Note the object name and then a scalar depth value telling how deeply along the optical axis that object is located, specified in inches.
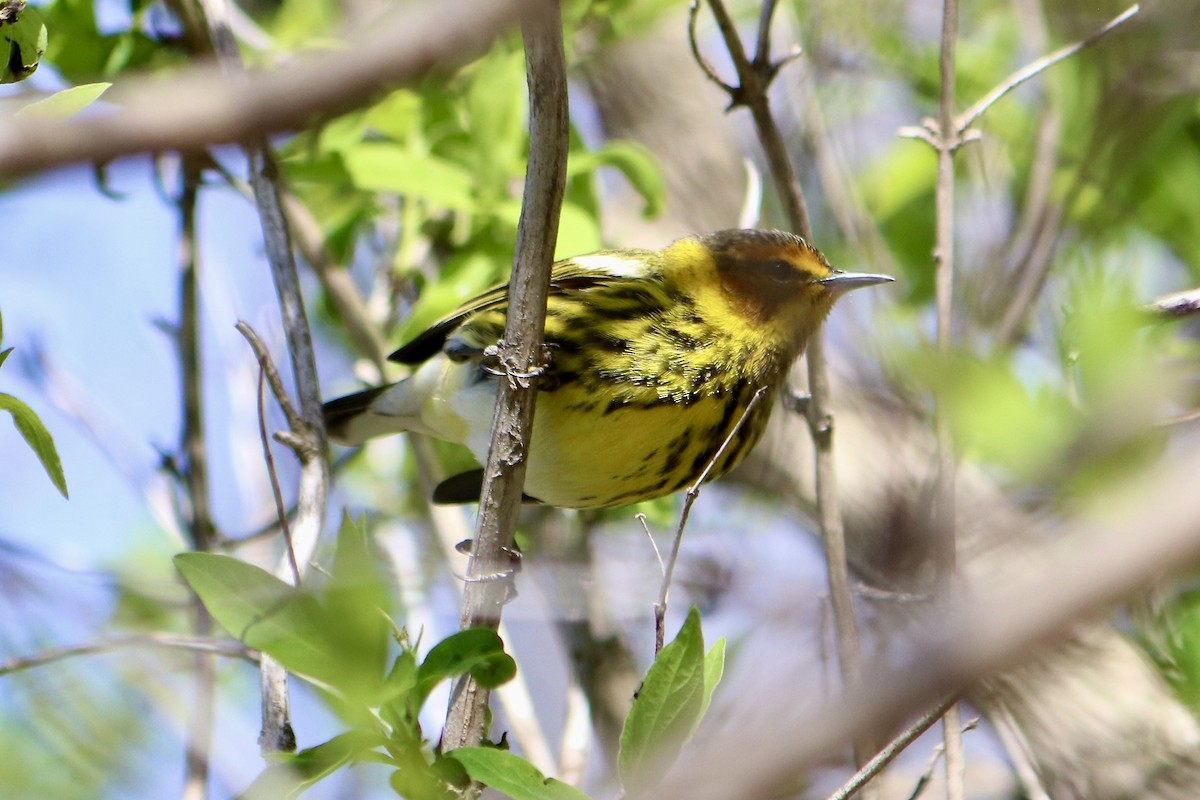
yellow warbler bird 258.7
